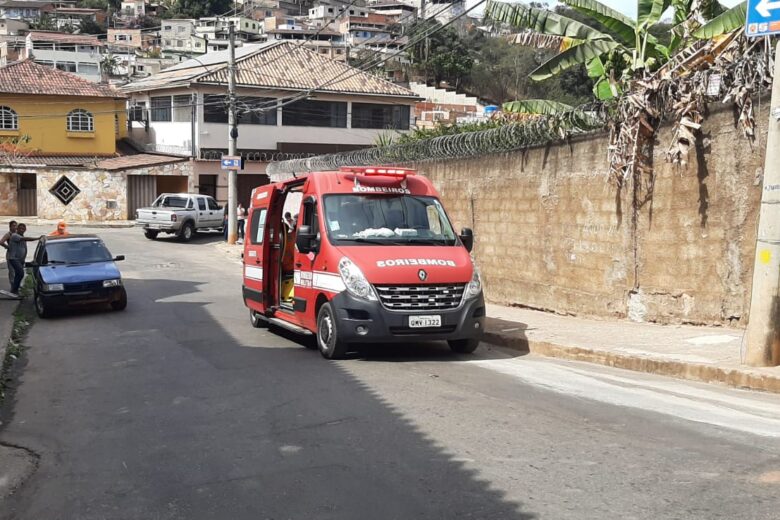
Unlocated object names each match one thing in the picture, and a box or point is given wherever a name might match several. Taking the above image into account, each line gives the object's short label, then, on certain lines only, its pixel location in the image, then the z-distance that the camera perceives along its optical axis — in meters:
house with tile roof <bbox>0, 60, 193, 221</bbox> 42.31
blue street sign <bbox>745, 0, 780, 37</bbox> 8.66
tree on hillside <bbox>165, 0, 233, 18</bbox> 135.88
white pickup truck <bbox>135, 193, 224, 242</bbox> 35.19
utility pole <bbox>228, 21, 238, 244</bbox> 32.28
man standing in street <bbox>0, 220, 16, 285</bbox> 18.87
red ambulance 10.33
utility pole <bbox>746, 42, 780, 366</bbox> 8.80
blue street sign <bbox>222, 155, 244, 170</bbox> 30.53
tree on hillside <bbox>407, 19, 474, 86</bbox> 77.75
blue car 16.56
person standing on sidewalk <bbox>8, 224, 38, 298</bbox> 18.88
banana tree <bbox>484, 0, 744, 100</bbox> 14.02
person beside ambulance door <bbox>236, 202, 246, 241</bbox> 36.76
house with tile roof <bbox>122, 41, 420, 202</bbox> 46.34
